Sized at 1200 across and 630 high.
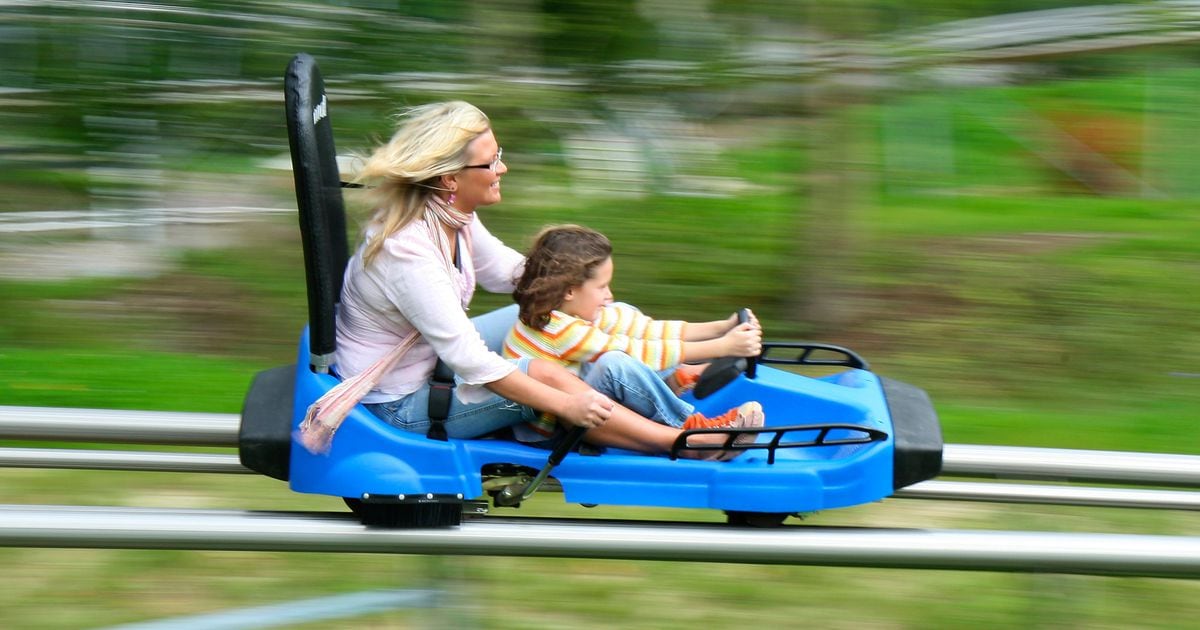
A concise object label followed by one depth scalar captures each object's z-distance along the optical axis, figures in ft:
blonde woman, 17.30
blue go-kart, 16.98
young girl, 18.63
